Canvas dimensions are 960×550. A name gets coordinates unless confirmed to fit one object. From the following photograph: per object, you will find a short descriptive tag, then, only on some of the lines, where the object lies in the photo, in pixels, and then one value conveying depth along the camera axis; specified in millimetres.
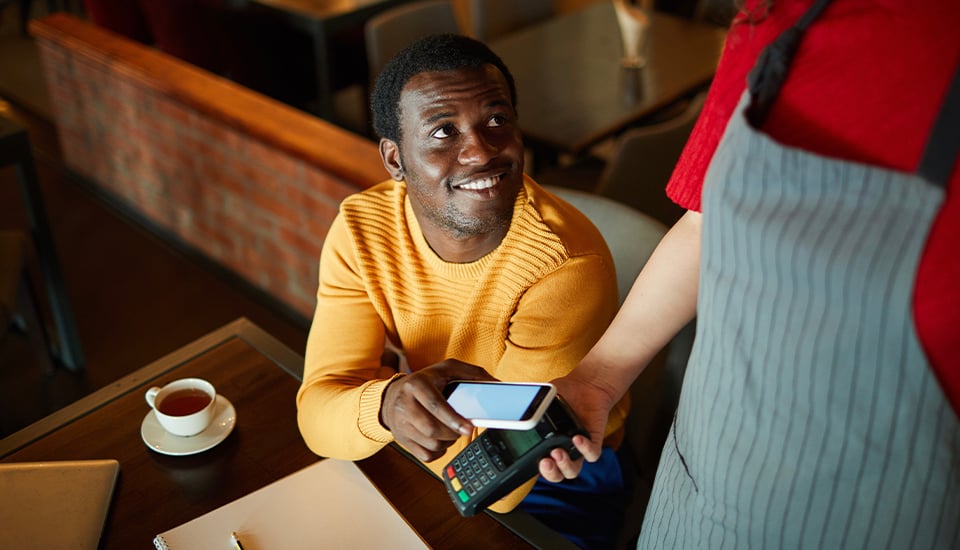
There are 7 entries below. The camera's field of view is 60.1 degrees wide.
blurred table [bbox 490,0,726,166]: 2504
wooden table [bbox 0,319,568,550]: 1088
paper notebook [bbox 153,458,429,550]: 1051
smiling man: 1198
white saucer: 1186
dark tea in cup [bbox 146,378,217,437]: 1192
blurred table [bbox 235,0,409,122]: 3416
